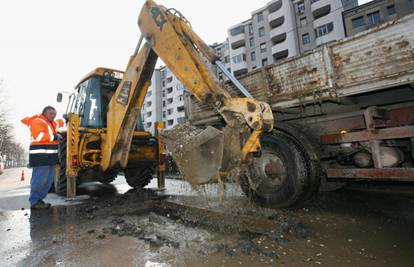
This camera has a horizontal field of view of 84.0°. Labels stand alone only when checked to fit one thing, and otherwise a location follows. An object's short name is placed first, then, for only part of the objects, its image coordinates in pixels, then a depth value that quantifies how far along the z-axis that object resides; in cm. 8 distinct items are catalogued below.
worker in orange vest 468
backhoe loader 273
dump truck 288
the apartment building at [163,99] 5006
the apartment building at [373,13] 2281
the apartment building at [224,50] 4151
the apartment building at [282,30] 2677
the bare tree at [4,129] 2812
